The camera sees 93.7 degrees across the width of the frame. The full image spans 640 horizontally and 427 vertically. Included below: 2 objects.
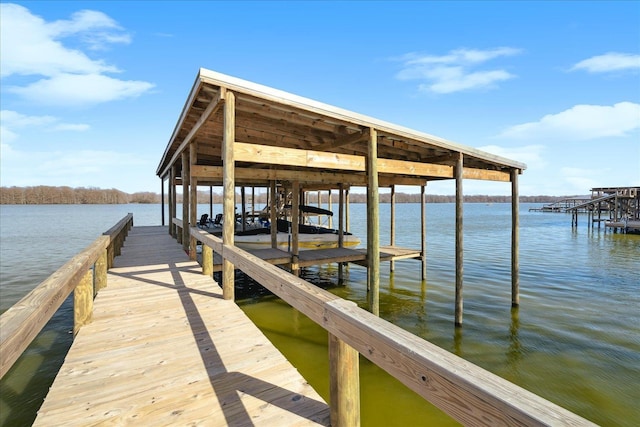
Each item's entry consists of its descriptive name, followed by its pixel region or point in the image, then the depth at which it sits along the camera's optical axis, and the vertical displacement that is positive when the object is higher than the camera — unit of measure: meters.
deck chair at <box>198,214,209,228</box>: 18.31 -0.99
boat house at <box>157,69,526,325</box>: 5.06 +1.44
